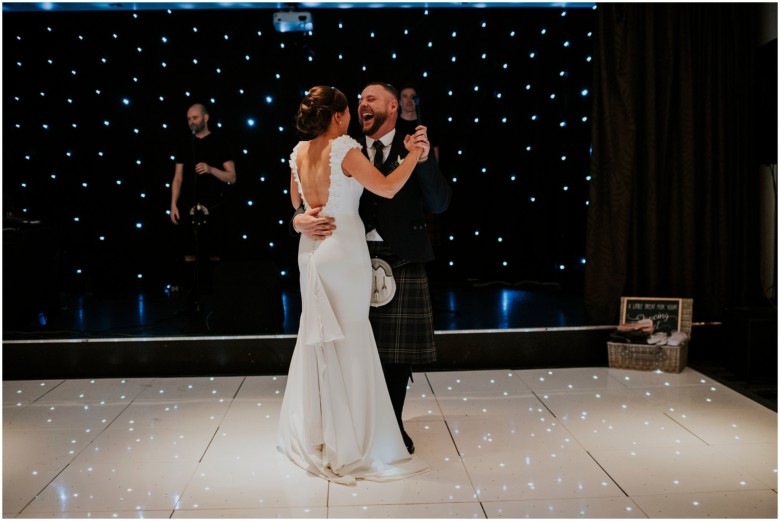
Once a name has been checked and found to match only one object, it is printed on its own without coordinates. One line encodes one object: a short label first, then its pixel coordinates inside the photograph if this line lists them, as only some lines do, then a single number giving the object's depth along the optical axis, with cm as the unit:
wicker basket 424
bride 273
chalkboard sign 447
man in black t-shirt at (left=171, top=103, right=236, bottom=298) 541
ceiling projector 487
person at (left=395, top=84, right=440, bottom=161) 506
